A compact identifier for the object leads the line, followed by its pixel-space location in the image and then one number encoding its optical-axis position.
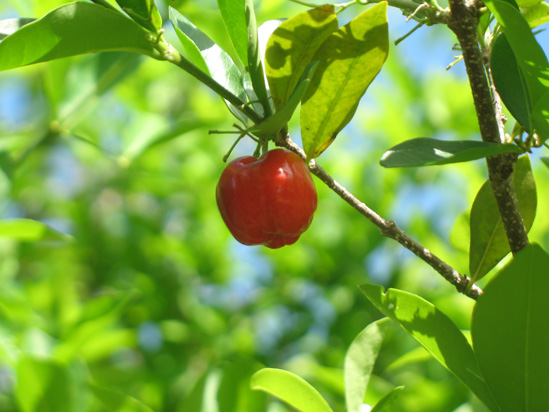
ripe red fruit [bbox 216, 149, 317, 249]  0.37
